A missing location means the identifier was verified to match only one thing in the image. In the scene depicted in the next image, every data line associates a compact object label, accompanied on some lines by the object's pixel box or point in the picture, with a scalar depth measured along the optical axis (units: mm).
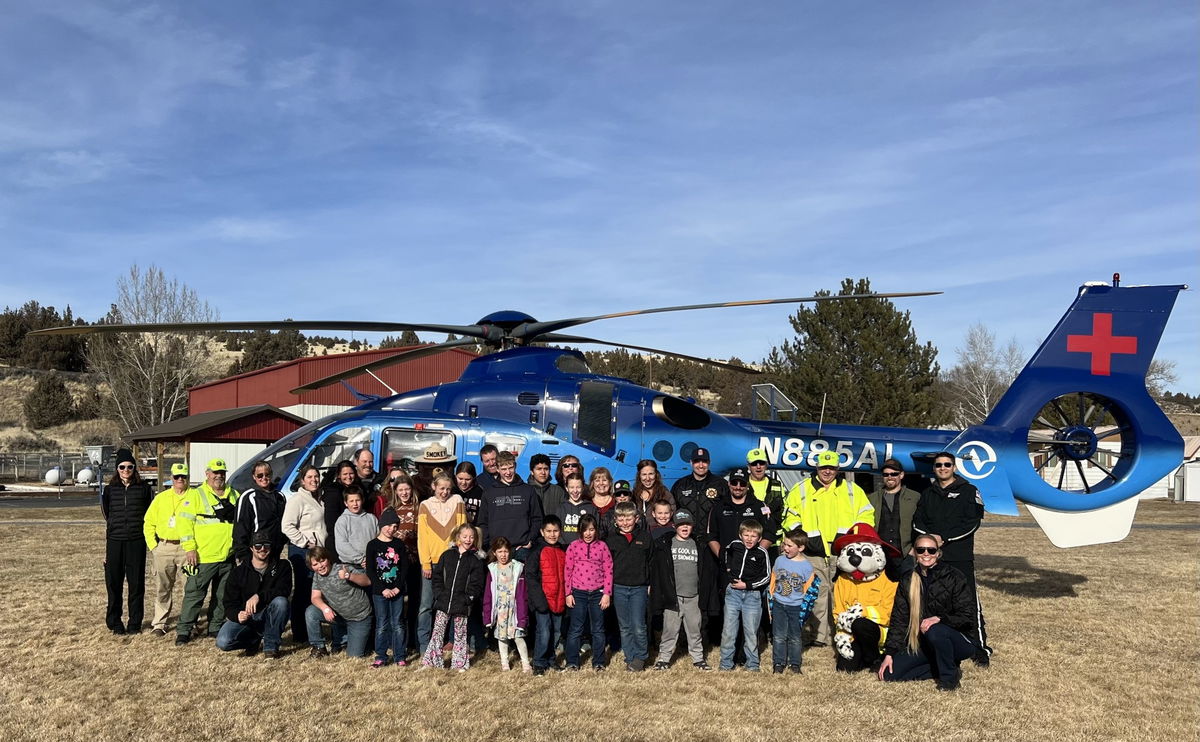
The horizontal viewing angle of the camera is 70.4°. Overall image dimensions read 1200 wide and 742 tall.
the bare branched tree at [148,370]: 40688
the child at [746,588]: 7555
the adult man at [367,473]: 8562
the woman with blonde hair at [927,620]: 7086
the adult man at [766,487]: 8289
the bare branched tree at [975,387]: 50353
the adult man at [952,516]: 7969
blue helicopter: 9859
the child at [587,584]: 7445
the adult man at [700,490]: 8297
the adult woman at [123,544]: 8680
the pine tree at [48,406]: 53438
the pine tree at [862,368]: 30062
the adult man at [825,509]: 8055
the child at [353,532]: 7727
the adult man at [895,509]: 8539
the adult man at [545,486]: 8305
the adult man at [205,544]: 8219
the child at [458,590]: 7340
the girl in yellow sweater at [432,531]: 7676
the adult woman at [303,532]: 7945
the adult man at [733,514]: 7966
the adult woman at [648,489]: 8367
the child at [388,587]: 7477
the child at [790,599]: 7516
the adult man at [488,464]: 8359
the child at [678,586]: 7590
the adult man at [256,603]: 7770
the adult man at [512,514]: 7871
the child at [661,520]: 7907
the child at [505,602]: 7434
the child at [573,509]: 7965
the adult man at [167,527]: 8359
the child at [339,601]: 7637
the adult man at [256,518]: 8016
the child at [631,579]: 7449
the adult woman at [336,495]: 8086
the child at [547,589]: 7422
